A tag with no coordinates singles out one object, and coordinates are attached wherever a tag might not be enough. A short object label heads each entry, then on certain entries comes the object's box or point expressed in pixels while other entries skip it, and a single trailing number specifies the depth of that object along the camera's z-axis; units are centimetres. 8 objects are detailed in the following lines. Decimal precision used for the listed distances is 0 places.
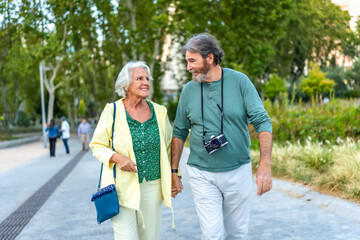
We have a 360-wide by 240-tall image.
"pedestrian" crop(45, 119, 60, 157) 1568
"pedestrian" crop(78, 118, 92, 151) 1828
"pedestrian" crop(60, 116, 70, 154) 1697
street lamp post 2631
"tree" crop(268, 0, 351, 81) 2830
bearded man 290
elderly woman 305
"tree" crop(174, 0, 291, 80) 2058
